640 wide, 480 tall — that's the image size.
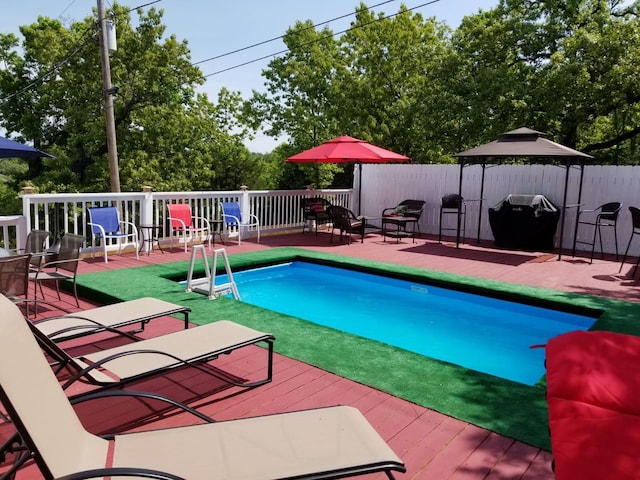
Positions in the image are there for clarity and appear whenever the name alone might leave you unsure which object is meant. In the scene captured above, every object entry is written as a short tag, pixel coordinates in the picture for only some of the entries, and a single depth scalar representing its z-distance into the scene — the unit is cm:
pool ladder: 540
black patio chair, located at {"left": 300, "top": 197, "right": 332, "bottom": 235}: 1107
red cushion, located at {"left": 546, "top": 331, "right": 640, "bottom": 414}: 196
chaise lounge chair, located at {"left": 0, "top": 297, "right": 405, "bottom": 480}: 154
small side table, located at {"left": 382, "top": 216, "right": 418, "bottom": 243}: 1059
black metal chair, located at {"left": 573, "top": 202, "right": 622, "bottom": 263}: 859
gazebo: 812
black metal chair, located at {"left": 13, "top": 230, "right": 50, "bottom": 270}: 549
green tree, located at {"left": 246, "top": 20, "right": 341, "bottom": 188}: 2475
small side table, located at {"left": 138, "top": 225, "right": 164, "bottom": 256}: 818
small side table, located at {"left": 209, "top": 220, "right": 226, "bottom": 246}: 927
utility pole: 1282
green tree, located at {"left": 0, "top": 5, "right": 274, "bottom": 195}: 2084
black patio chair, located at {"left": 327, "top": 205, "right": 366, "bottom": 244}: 991
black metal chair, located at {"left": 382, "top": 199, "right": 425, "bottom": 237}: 1072
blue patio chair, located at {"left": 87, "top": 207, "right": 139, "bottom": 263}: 740
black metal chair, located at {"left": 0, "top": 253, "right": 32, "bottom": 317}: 395
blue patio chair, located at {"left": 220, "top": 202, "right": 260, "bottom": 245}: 967
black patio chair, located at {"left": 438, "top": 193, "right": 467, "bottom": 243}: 1076
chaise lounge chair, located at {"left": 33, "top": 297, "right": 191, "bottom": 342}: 324
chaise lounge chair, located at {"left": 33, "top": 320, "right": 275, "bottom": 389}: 248
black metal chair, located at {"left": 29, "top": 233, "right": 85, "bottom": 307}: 493
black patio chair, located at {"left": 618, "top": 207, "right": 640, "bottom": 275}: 694
